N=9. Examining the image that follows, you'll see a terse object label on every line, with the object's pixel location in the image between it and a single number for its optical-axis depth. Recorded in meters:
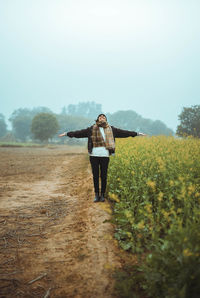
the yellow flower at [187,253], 2.09
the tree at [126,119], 127.31
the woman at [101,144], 4.87
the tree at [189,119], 32.81
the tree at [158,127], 102.01
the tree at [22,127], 89.69
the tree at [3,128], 95.12
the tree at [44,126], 62.38
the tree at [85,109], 167.88
